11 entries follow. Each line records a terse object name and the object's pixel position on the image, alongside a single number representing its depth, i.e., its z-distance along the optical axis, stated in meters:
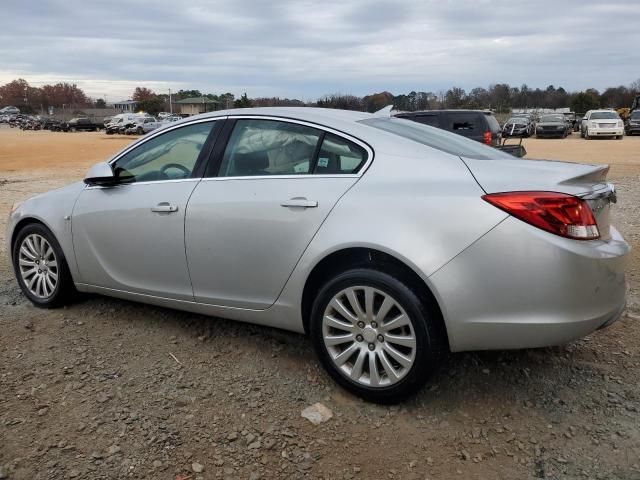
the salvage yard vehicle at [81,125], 65.12
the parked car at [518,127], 33.37
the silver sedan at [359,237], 2.81
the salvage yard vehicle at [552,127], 35.41
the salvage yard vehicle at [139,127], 52.34
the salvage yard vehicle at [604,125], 32.41
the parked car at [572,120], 38.34
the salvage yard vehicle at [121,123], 53.41
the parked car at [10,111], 109.00
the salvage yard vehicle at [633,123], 35.91
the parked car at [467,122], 13.00
